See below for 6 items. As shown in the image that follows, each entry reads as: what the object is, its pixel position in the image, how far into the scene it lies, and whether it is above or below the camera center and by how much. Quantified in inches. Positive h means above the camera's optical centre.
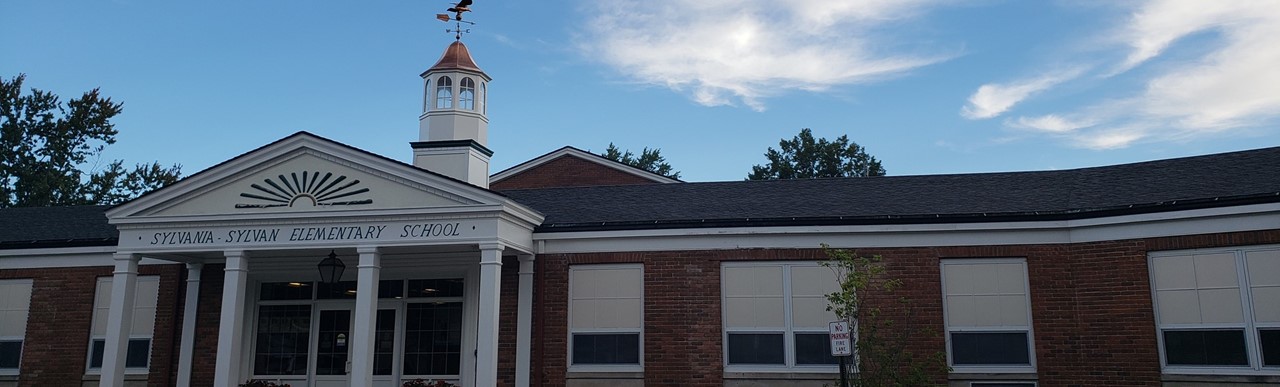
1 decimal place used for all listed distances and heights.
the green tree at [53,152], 1601.9 +377.3
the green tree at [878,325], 565.6 +36.4
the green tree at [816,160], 2313.0 +513.1
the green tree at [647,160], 2608.3 +579.6
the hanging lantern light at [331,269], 621.9 +70.4
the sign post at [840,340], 486.0 +22.0
